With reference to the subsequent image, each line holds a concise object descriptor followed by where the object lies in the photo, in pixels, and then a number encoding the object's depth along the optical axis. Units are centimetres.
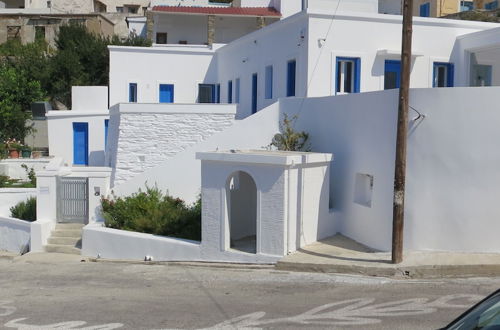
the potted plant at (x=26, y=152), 3028
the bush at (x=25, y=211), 2073
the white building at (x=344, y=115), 1277
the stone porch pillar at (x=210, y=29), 3691
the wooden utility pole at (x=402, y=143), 1248
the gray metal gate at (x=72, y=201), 1961
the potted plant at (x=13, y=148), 3022
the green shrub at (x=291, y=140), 1750
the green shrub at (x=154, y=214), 1655
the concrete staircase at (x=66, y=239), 1838
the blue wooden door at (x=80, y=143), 2795
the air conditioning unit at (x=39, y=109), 3288
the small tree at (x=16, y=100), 3350
